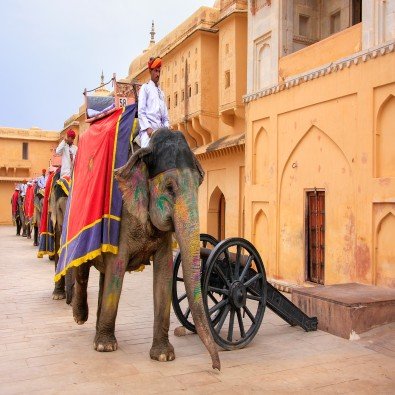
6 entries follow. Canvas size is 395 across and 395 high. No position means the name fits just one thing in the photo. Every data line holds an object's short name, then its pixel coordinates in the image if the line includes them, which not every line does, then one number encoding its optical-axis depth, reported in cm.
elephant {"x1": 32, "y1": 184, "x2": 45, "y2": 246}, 1547
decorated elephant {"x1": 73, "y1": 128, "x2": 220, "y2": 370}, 436
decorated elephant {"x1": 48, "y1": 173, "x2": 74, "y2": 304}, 818
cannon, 529
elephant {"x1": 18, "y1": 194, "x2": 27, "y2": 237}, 2419
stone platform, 596
